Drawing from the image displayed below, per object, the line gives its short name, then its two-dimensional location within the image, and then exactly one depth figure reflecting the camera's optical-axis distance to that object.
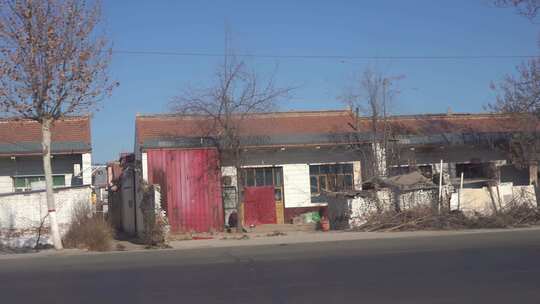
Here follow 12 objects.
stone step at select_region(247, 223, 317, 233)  29.11
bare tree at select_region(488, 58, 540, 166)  29.75
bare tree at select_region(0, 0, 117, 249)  20.25
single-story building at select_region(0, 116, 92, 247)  30.55
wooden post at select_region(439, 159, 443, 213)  26.51
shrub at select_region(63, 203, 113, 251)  21.67
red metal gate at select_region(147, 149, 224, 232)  28.98
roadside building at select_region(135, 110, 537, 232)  29.33
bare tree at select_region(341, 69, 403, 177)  31.80
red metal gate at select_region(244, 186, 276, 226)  32.03
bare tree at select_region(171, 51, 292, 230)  28.59
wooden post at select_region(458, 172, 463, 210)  26.98
